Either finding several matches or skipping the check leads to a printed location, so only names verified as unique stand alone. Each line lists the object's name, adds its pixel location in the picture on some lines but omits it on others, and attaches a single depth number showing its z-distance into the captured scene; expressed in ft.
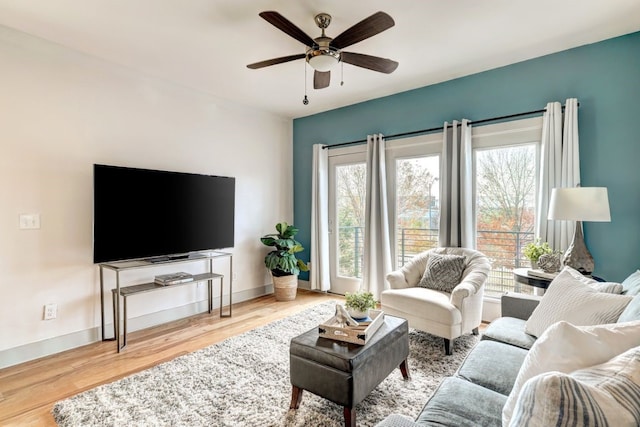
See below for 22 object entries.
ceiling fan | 6.87
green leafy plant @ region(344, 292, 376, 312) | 7.14
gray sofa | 4.08
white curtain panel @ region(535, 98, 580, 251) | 9.65
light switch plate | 9.00
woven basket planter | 14.87
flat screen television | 9.64
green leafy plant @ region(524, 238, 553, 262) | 9.36
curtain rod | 10.73
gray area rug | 6.48
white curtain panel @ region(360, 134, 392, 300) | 13.82
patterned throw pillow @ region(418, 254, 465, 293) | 10.57
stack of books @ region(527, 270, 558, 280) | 8.77
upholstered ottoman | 5.81
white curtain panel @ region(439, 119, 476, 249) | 11.66
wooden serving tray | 6.37
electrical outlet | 9.40
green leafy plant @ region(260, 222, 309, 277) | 14.64
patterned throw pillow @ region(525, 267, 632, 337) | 5.39
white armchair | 9.05
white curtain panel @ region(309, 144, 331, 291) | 15.98
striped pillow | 2.24
